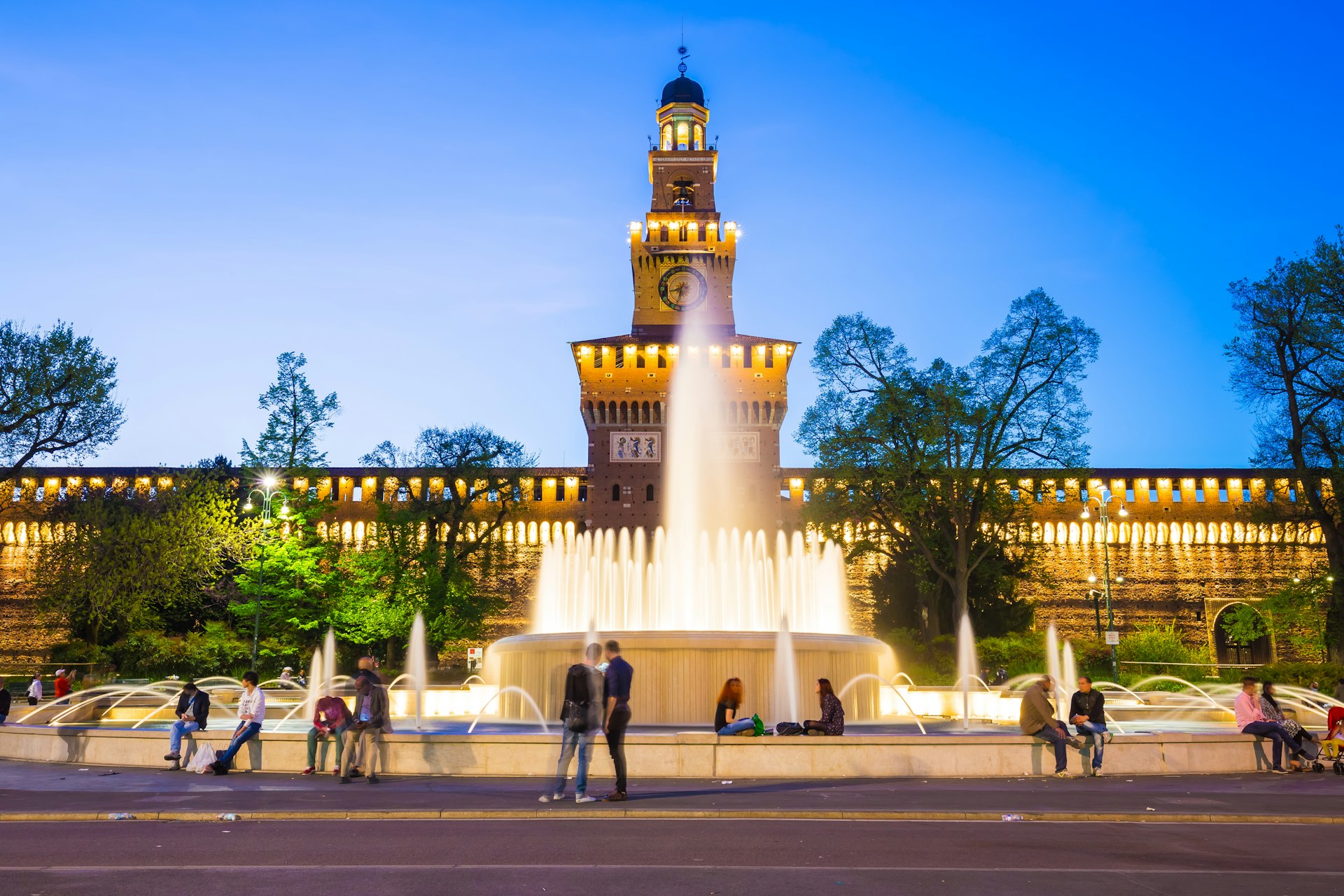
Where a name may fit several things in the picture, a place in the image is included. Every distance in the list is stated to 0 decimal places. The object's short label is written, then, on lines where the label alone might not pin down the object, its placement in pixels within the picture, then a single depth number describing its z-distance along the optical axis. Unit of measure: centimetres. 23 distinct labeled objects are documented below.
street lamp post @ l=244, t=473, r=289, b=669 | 3369
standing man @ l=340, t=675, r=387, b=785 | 1183
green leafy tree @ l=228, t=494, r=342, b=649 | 4100
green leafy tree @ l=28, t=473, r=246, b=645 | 3394
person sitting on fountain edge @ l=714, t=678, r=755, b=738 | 1324
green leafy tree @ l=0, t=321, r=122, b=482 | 3192
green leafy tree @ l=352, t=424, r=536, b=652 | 4566
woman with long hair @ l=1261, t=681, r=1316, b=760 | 1334
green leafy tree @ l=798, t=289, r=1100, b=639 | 3612
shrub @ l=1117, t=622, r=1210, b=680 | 3847
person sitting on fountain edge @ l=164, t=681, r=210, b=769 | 1299
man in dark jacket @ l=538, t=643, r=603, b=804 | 1002
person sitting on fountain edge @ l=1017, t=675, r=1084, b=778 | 1234
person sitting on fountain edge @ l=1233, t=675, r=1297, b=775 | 1311
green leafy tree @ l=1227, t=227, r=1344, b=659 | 3039
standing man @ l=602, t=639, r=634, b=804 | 1006
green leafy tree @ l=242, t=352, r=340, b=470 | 4531
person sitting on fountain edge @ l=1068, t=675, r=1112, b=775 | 1242
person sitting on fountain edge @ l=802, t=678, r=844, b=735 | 1335
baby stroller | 1345
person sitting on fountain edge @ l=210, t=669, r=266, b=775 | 1256
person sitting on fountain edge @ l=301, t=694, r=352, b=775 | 1212
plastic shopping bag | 1249
